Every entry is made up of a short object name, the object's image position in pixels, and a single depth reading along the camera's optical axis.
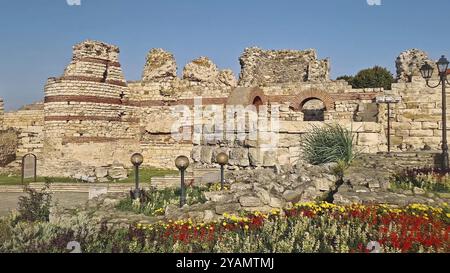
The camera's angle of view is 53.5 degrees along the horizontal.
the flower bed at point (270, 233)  5.31
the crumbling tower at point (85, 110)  20.52
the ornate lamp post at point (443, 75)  10.52
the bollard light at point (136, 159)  9.06
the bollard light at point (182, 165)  7.79
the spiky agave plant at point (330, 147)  10.70
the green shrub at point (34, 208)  7.76
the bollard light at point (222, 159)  9.21
